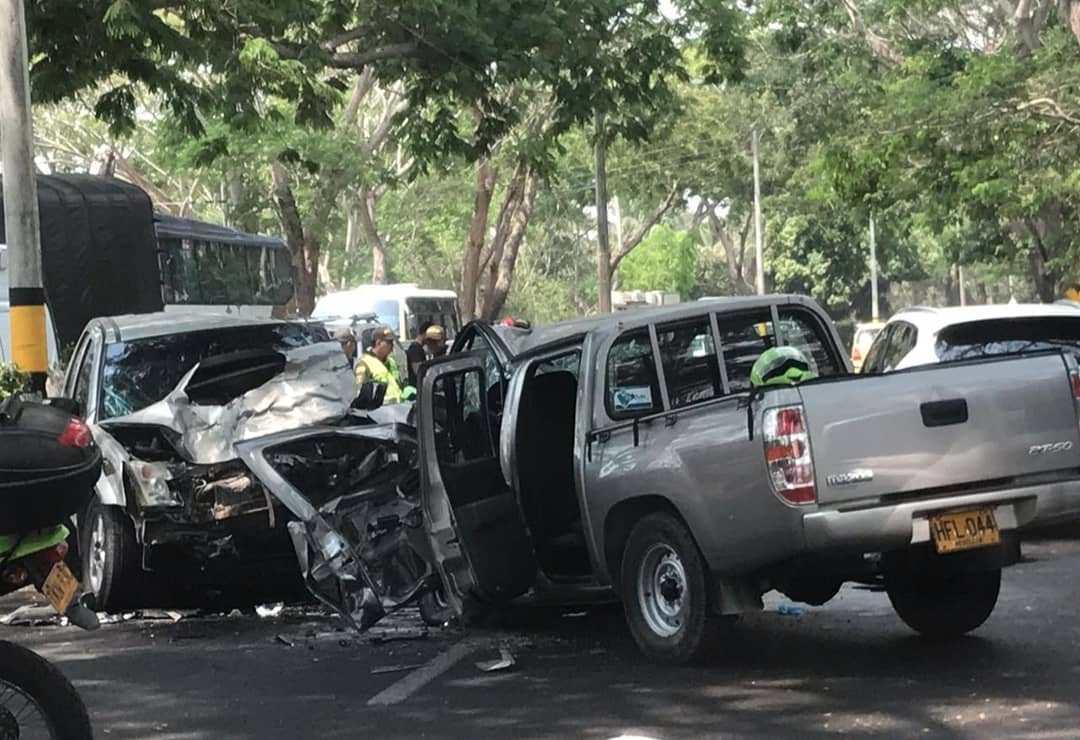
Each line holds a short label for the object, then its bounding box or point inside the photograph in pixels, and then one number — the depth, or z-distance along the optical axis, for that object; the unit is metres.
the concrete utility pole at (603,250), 36.50
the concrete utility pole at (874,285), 64.12
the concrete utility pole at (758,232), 50.69
